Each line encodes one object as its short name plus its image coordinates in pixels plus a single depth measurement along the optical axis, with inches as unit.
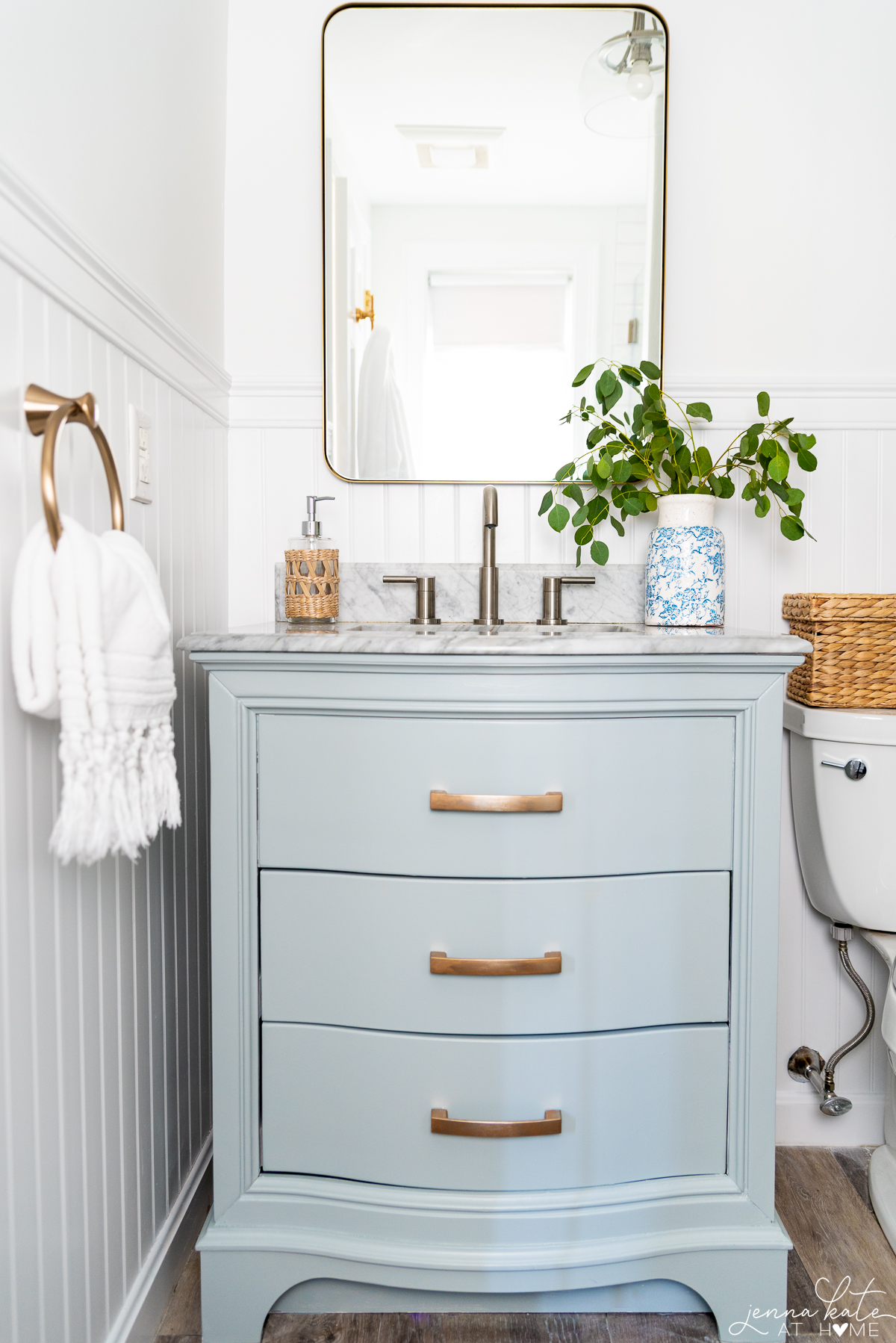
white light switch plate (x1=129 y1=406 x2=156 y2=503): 41.4
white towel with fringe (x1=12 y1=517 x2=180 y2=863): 27.3
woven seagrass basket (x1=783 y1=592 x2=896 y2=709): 51.7
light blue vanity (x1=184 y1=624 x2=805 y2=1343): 40.4
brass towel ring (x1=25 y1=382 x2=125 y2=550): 27.6
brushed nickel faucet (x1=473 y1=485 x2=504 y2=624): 54.4
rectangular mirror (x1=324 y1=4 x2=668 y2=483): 57.0
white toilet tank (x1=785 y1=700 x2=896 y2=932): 50.7
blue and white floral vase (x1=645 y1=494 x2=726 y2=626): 51.3
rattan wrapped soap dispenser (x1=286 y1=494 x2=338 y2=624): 52.2
